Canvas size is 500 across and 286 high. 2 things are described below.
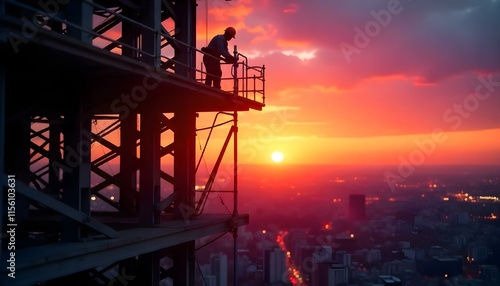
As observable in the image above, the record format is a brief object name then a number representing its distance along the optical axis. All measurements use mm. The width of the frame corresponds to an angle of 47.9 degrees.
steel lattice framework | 6859
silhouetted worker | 13203
